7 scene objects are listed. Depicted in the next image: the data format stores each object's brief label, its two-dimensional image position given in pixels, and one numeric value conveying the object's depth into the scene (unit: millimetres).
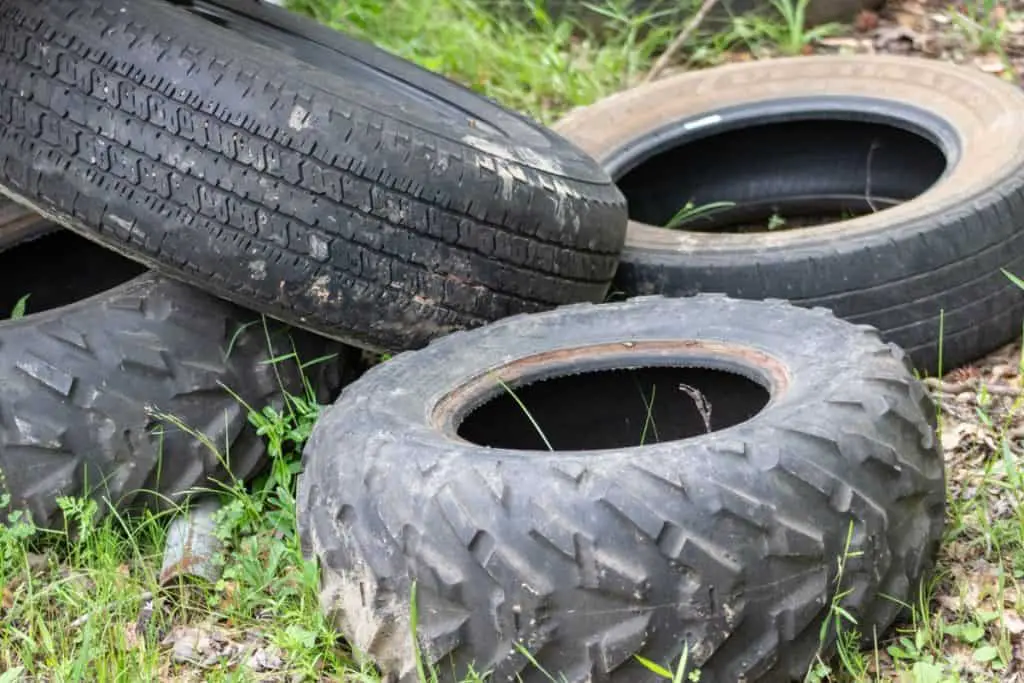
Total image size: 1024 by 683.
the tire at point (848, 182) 3471
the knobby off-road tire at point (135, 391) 3051
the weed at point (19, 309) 3541
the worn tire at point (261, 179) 3008
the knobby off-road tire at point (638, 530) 2172
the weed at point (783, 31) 5301
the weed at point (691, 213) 4238
